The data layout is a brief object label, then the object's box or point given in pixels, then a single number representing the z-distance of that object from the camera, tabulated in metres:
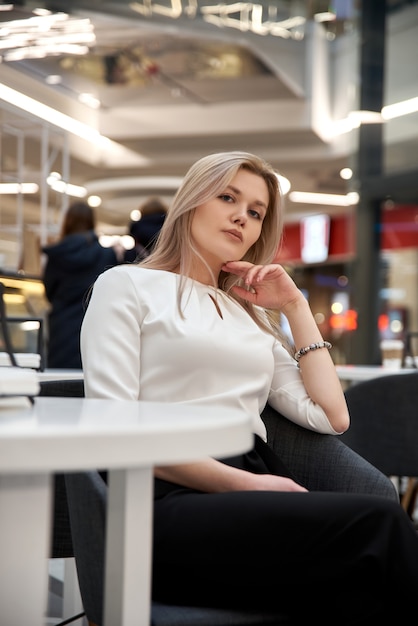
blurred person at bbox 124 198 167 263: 4.39
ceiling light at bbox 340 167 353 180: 12.00
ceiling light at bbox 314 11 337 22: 6.71
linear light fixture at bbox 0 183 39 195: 7.98
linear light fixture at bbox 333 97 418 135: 7.98
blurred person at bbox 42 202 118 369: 4.42
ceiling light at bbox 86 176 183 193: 11.38
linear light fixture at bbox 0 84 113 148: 9.35
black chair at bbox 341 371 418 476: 2.79
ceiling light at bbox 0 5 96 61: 7.23
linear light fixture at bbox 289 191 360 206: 14.00
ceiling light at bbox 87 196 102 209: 13.96
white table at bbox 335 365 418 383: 3.41
